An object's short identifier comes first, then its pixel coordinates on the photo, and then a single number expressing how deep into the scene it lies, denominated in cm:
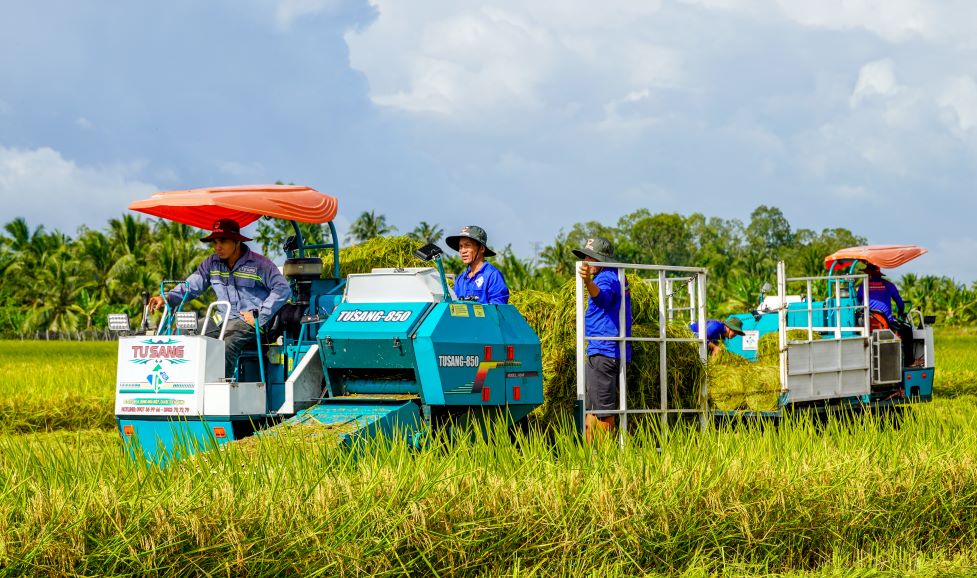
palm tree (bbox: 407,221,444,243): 5397
